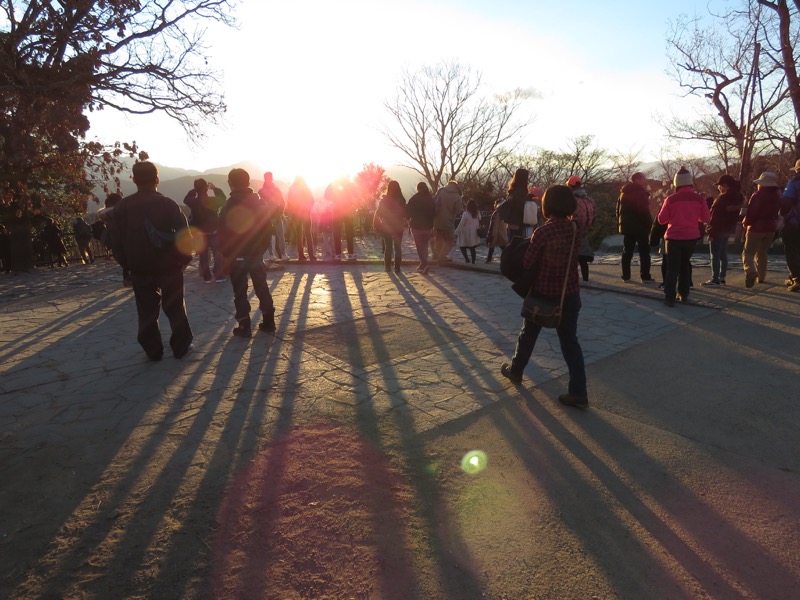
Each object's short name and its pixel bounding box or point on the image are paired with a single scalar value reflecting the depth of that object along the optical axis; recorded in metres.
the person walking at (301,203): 11.94
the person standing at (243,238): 5.66
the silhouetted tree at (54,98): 10.82
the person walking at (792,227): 7.11
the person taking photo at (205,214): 8.88
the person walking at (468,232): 11.96
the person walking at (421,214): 9.82
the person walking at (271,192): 8.19
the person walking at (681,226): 6.51
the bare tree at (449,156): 34.47
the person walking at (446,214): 10.70
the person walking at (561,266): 3.73
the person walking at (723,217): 7.75
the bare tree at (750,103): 14.07
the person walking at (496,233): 12.26
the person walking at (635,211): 8.26
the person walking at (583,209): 7.38
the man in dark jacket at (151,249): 4.69
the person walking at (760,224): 7.39
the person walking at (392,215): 9.73
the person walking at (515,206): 8.89
